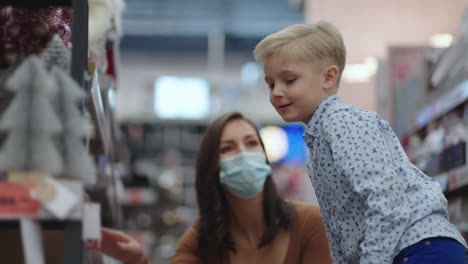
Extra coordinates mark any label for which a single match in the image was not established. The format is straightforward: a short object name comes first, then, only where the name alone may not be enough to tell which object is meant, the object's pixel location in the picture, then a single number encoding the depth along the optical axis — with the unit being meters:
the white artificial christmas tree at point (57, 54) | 1.77
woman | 3.00
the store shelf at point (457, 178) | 3.46
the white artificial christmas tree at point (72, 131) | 1.57
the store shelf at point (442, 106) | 3.82
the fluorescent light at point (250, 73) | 12.65
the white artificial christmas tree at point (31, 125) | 1.51
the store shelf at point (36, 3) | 1.95
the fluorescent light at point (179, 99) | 11.98
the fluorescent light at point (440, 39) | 6.57
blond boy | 1.73
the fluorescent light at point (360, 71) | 6.84
